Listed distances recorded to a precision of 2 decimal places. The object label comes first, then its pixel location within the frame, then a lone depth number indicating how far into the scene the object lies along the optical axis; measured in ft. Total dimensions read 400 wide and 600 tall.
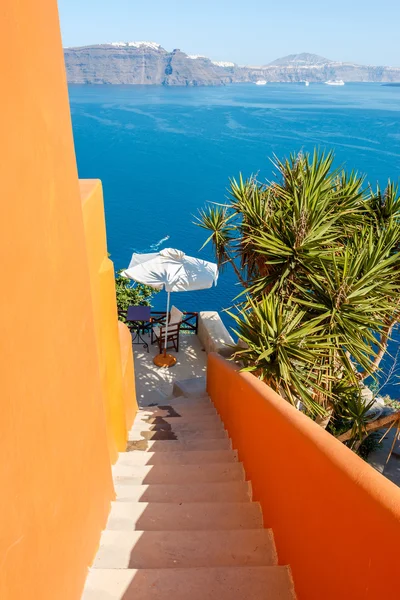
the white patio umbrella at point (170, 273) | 30.66
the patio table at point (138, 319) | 34.78
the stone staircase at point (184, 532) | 8.04
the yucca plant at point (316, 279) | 15.44
